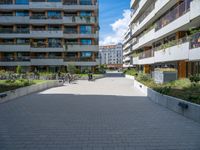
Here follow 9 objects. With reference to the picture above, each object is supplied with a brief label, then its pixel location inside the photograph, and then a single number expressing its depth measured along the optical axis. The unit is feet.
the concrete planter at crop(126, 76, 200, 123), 18.69
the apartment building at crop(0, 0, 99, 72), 103.19
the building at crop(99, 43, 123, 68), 372.01
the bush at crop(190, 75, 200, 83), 34.66
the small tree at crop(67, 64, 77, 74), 89.14
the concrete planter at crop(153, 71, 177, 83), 42.52
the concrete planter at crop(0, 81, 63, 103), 29.82
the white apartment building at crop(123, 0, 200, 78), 42.56
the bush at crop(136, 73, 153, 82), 49.52
